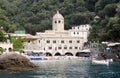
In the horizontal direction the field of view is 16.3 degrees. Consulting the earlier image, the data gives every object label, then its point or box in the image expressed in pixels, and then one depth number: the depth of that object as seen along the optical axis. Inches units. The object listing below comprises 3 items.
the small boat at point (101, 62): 2923.2
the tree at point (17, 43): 4082.2
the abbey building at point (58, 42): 4547.2
